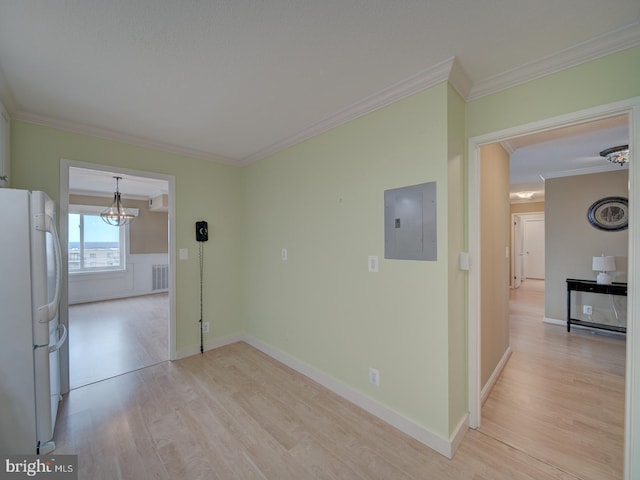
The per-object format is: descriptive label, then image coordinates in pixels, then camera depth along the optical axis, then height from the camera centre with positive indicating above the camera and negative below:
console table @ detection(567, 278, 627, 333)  3.67 -0.77
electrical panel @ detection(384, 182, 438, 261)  1.81 +0.10
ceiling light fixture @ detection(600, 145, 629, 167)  2.86 +0.91
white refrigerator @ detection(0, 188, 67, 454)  1.61 -0.53
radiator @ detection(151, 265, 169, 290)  7.03 -1.04
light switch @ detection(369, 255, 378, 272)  2.13 -0.21
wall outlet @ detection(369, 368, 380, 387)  2.13 -1.13
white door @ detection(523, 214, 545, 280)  8.21 -0.34
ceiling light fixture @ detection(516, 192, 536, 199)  6.25 +0.99
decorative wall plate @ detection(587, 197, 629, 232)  3.85 +0.32
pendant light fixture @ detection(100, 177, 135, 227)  5.15 +0.49
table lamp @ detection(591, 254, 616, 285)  3.78 -0.44
